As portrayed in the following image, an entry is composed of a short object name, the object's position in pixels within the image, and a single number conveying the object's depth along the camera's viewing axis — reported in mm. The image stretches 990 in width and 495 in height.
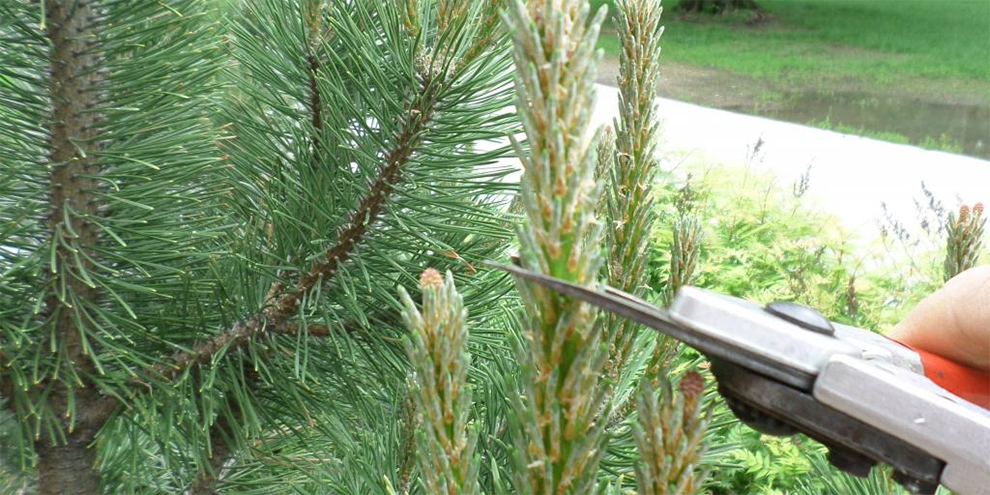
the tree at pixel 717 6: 10375
